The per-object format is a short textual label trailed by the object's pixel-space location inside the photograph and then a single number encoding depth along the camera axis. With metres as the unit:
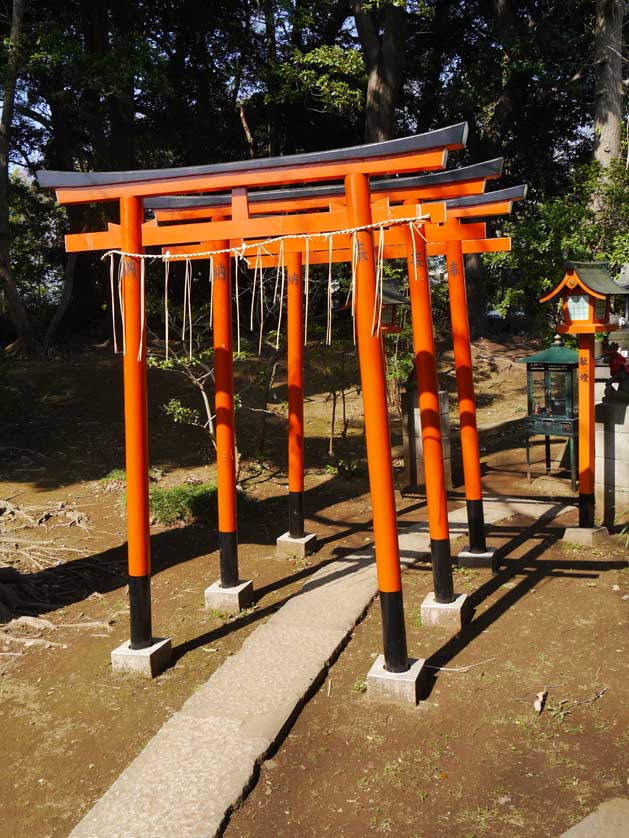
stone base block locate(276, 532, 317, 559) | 7.09
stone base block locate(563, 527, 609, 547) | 6.93
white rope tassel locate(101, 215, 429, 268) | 3.97
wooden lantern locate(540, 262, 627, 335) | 6.69
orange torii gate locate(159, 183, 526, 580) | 5.13
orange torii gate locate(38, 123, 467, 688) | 4.05
